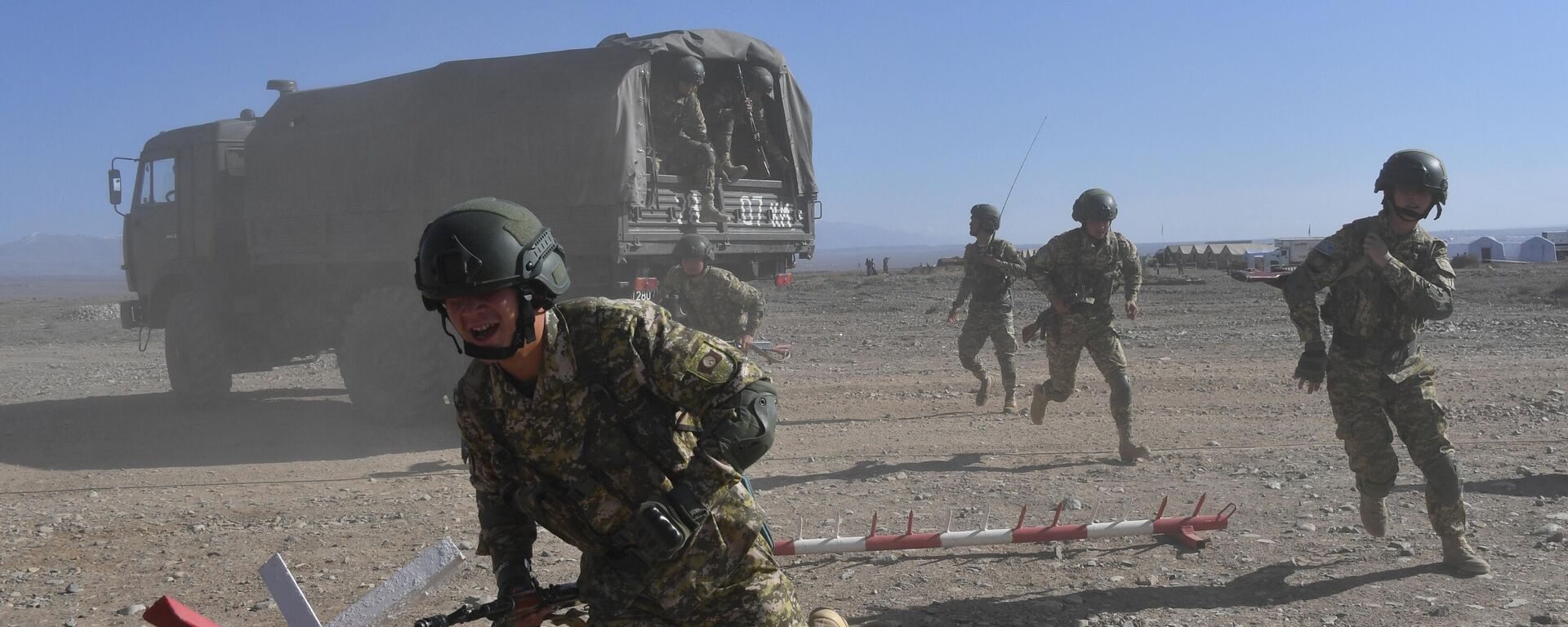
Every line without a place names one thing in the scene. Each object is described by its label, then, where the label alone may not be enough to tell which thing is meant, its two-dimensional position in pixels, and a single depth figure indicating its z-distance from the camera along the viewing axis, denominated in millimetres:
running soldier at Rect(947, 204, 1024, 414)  10133
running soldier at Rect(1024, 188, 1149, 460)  7977
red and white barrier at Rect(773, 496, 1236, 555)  5160
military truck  8656
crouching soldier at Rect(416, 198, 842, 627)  2328
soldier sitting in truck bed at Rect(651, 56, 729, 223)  9336
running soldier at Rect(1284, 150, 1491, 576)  5016
